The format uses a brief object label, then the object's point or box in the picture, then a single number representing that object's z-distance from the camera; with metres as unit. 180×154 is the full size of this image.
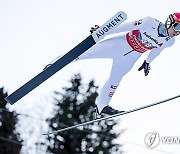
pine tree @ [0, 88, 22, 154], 35.62
